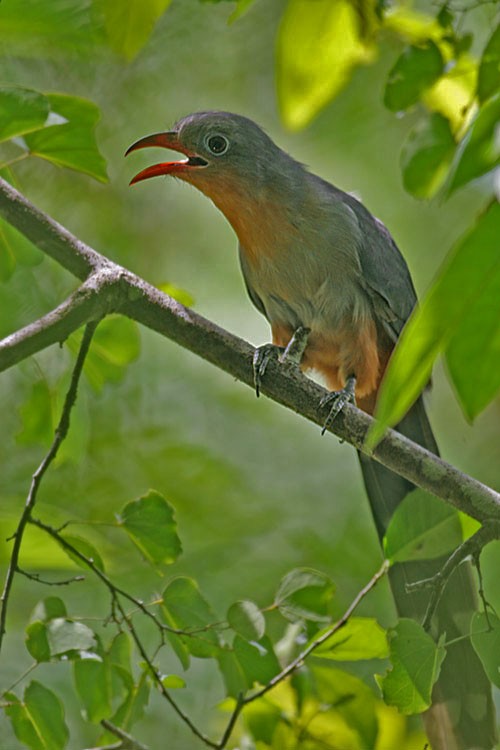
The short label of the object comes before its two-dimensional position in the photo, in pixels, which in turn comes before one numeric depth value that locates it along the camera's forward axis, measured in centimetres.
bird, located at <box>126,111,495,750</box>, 766
